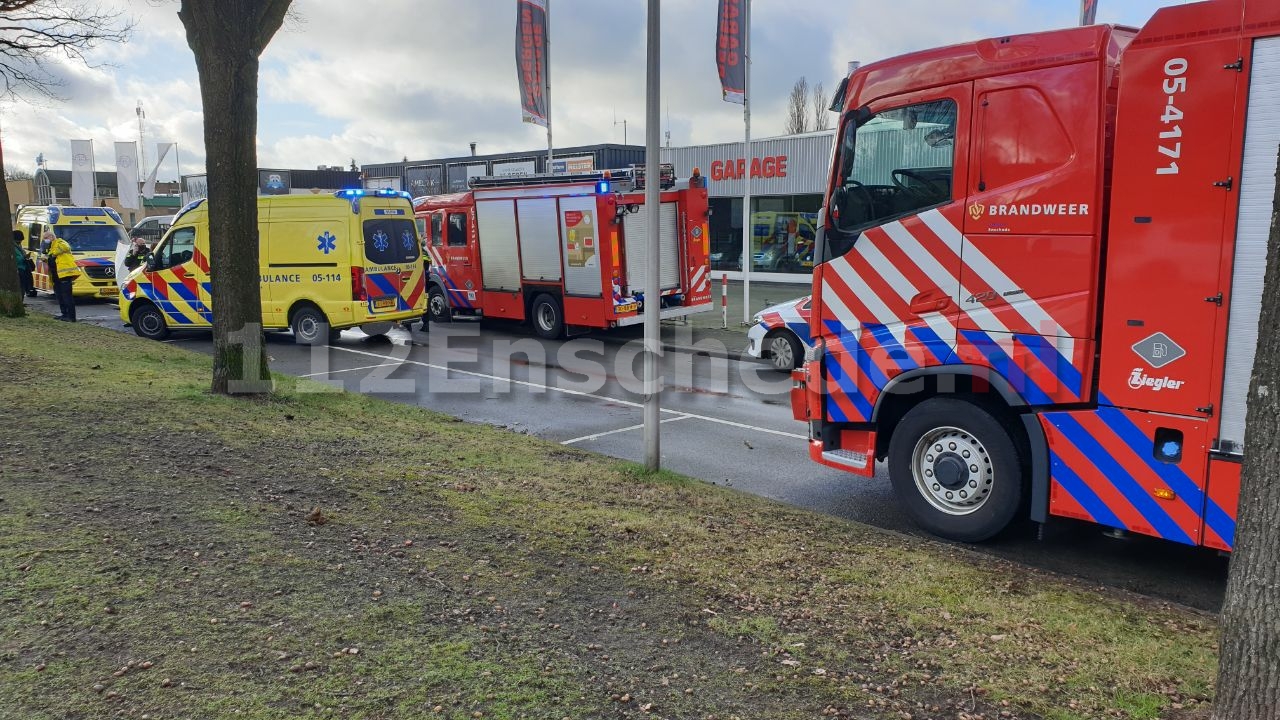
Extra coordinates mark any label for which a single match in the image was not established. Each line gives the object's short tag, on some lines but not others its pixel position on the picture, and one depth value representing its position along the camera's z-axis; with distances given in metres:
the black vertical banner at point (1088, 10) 12.90
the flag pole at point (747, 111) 16.97
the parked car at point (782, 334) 13.23
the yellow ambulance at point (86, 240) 24.61
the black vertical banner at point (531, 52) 20.73
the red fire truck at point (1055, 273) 4.85
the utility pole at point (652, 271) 6.84
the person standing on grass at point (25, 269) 23.18
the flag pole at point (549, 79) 20.91
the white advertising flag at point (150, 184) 39.06
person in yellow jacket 18.62
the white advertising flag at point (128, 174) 40.84
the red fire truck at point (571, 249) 16.42
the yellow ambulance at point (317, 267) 15.42
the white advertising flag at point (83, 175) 41.72
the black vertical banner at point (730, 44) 16.84
